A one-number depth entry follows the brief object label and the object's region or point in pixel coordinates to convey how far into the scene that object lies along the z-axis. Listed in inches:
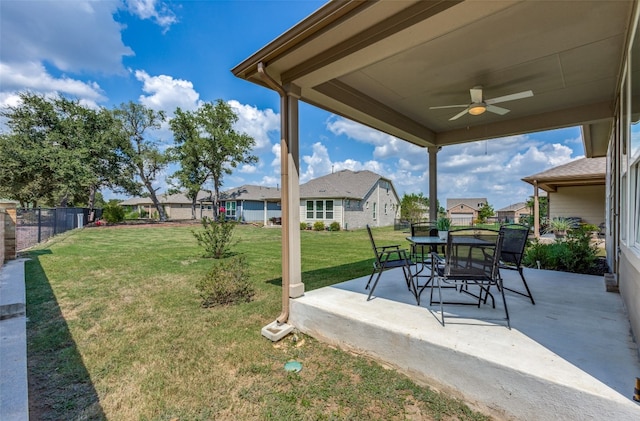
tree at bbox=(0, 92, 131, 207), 767.1
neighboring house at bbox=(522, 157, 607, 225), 451.2
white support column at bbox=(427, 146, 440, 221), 265.7
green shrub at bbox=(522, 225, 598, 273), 214.1
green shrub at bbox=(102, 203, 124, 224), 877.8
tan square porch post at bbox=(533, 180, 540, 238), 479.6
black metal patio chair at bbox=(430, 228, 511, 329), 110.2
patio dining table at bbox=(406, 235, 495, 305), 111.1
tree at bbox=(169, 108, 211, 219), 976.3
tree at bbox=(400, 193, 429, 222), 983.6
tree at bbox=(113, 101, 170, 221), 1001.5
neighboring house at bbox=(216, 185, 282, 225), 1069.1
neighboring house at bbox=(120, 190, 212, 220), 1418.3
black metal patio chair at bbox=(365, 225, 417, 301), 143.0
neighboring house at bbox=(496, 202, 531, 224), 1918.1
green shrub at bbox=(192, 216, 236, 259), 319.5
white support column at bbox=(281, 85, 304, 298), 136.3
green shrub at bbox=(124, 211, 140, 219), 1286.9
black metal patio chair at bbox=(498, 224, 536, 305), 139.3
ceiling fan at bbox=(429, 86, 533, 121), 154.0
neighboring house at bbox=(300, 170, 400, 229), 818.8
